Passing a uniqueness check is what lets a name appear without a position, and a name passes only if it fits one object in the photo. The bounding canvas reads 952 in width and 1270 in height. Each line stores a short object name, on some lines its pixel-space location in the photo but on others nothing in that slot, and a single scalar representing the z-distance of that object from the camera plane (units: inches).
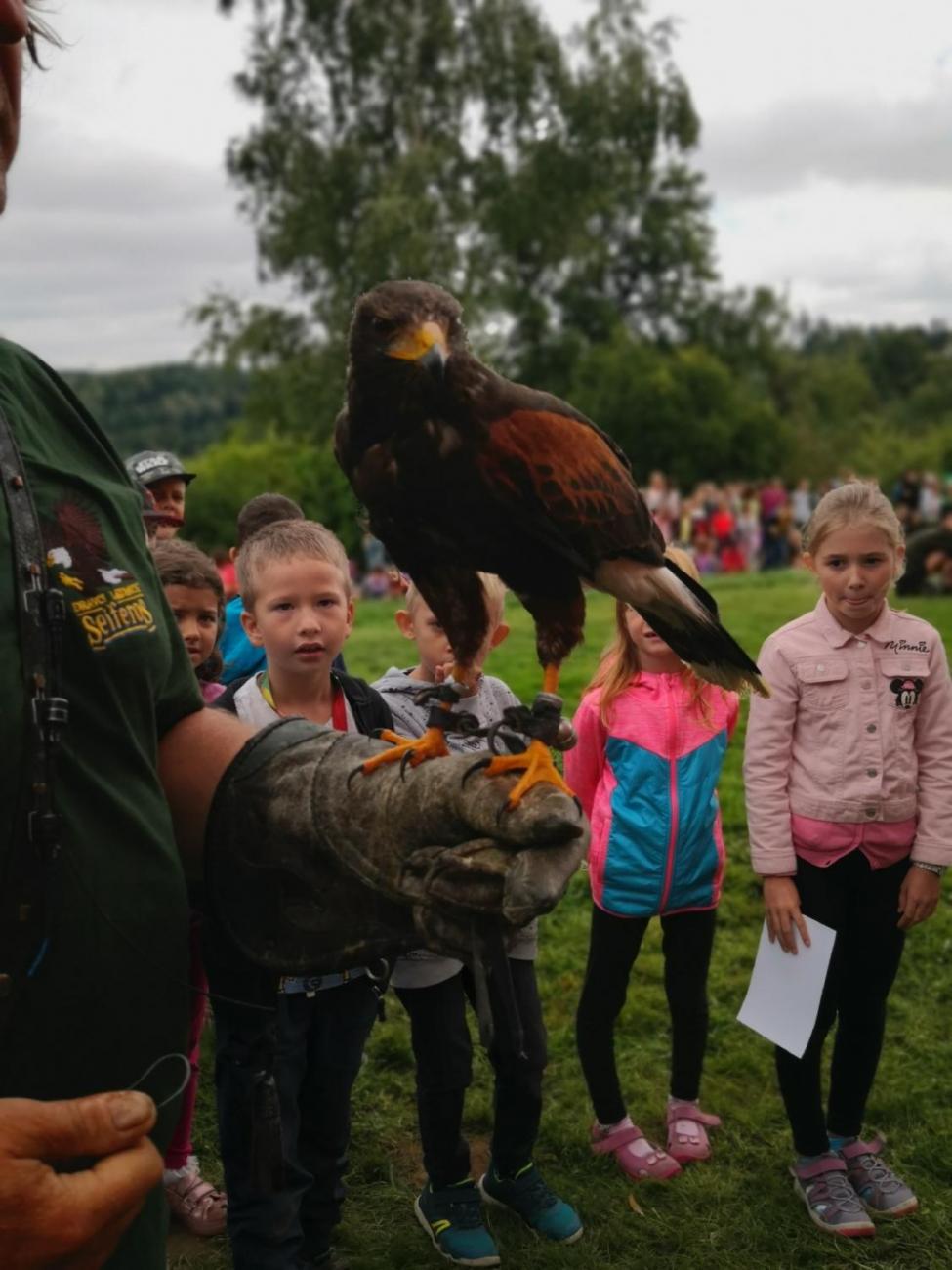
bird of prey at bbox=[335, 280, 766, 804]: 66.1
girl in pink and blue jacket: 132.1
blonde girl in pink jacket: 121.8
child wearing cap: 162.9
